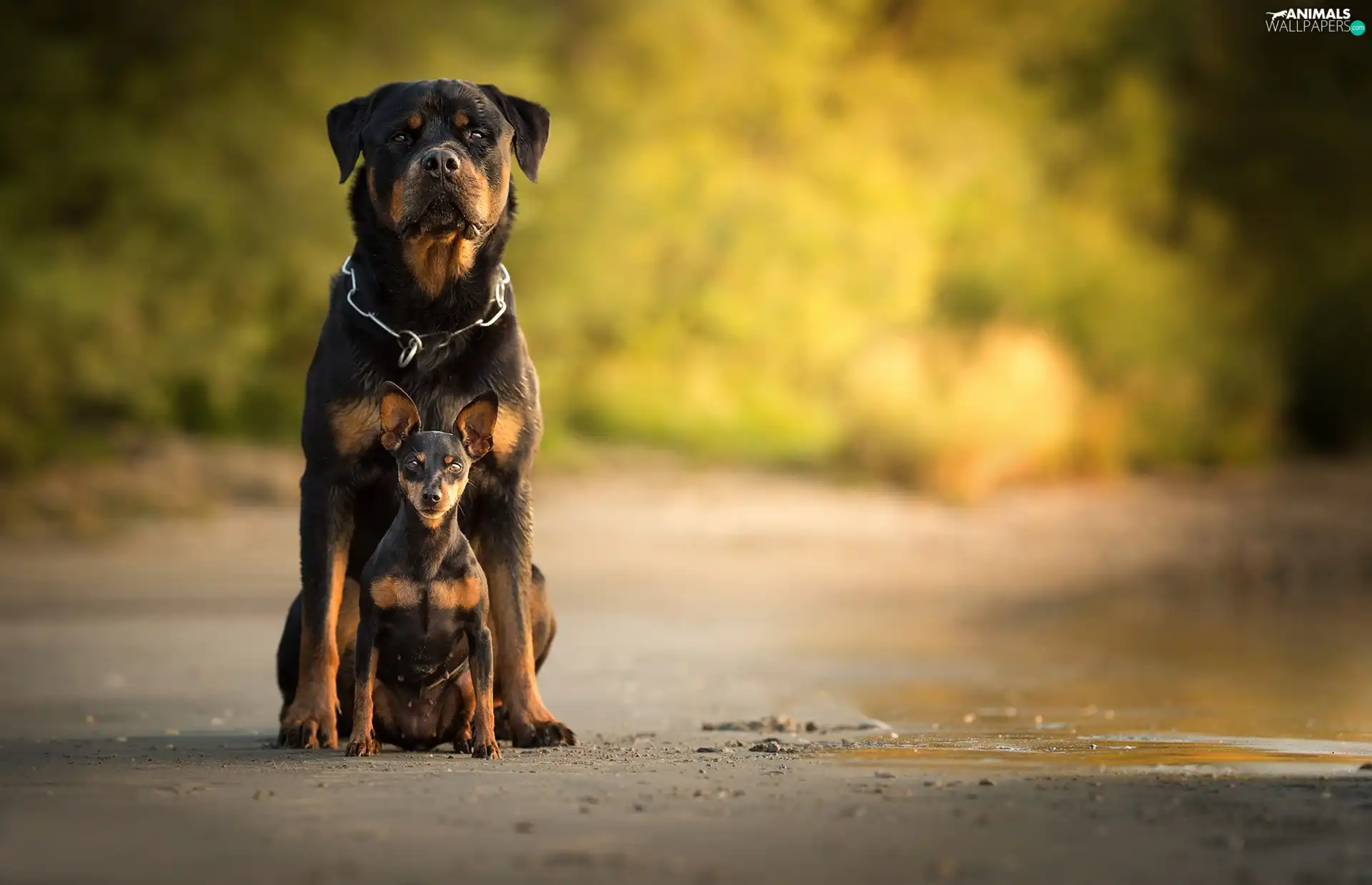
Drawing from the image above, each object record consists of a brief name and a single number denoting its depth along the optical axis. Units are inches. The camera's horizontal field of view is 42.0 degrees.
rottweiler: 225.3
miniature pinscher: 209.6
